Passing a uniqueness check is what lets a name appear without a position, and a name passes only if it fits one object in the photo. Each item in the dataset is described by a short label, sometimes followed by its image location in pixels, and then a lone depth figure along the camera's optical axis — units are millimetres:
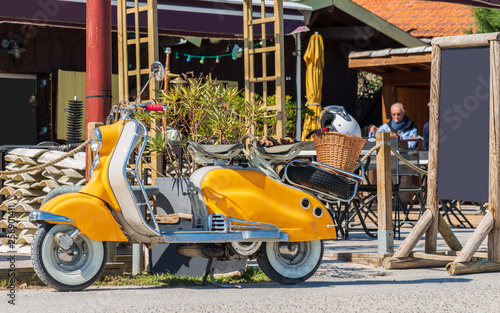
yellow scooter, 11367
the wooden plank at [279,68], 17875
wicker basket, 13500
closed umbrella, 29437
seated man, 24828
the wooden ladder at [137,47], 15727
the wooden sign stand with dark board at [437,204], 13695
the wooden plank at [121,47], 16641
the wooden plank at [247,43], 18078
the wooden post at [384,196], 14984
